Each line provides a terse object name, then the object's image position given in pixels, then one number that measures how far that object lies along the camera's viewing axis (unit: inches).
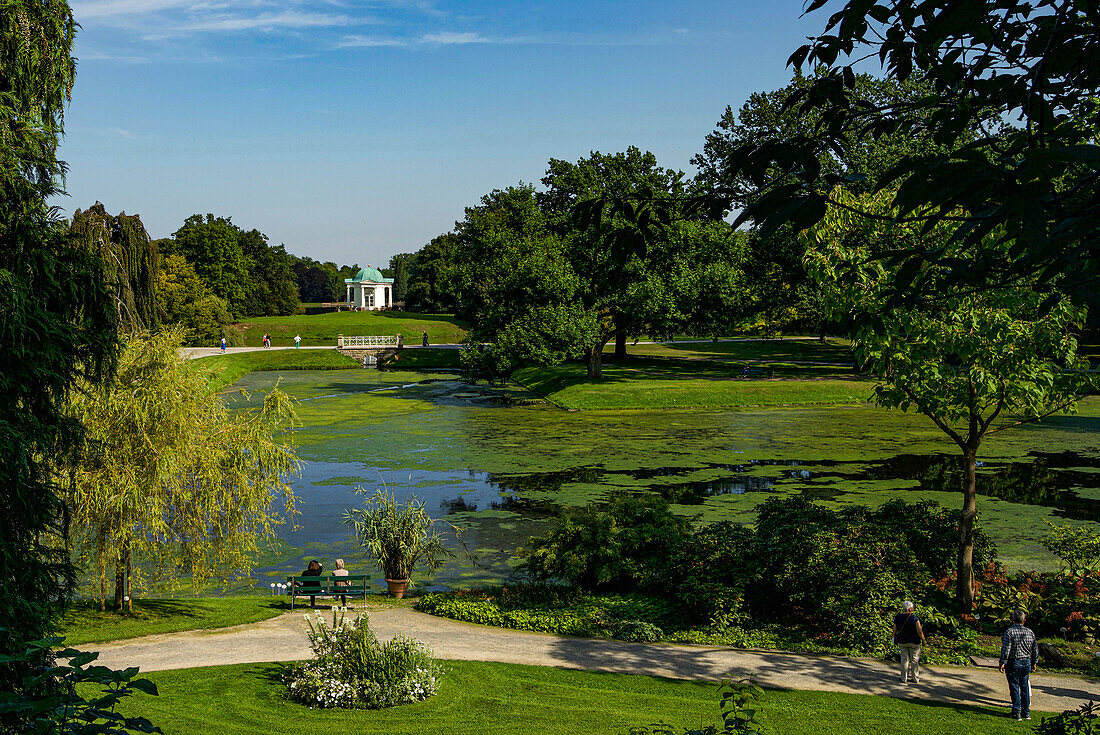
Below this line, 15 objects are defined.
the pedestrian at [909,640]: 488.4
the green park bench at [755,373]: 2146.9
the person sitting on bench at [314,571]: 662.6
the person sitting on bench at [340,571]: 664.3
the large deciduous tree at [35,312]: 359.9
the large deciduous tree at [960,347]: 567.8
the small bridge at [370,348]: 3176.7
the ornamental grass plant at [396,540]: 707.4
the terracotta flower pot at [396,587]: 709.3
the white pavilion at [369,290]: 5836.6
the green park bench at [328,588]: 652.7
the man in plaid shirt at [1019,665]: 440.5
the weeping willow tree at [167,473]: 606.2
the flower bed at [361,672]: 473.1
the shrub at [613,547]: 672.4
